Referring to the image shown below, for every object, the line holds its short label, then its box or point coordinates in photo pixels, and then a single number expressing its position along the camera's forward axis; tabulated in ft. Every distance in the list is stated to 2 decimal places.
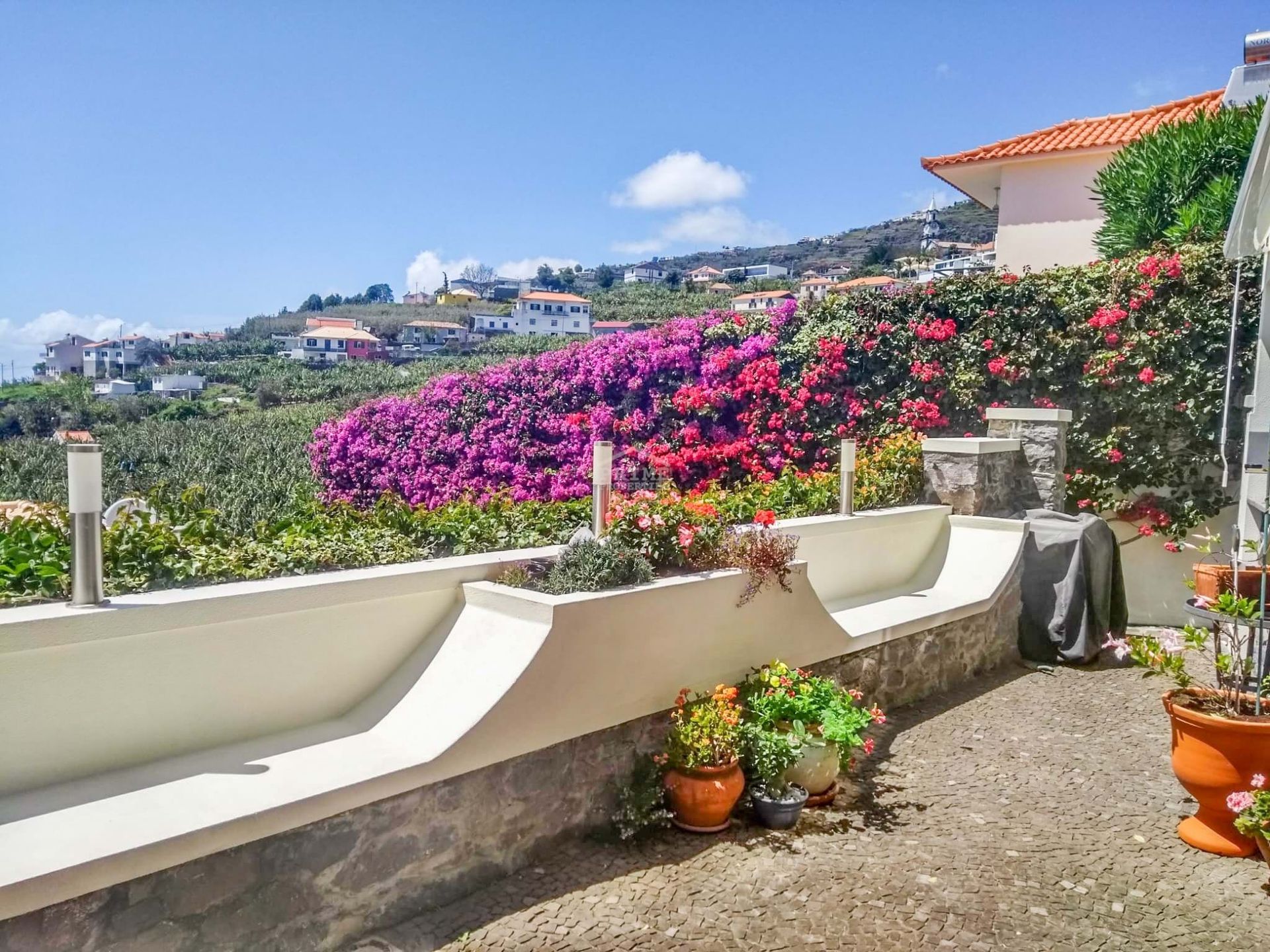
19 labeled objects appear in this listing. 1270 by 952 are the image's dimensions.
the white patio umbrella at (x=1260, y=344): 17.03
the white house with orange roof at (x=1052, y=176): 43.75
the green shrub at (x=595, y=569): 12.84
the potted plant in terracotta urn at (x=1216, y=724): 11.52
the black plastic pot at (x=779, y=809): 12.67
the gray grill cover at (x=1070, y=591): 21.72
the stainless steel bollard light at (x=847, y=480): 20.92
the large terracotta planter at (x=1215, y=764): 11.46
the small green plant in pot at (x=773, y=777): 12.71
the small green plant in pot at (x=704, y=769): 12.30
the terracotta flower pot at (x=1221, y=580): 14.39
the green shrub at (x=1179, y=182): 28.22
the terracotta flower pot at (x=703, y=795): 12.28
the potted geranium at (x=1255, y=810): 11.10
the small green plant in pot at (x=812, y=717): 13.44
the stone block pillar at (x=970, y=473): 23.41
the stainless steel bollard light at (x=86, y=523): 9.34
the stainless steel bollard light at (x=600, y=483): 14.51
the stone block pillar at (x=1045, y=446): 24.97
